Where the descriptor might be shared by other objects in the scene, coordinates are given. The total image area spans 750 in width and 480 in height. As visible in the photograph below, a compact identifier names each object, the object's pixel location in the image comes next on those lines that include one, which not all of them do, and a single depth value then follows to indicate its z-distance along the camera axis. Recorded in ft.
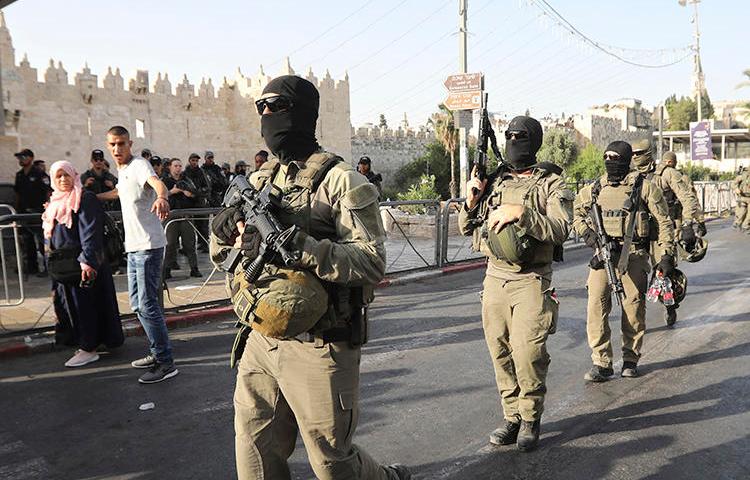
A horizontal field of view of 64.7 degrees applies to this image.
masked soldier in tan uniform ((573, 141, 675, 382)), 14.60
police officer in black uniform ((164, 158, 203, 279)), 27.89
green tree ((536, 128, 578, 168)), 124.98
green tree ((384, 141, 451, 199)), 120.98
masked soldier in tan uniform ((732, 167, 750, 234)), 40.12
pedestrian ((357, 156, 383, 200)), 30.40
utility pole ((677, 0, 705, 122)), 131.07
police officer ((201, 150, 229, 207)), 35.17
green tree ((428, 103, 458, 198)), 115.65
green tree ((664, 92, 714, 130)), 237.86
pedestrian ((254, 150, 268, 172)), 32.27
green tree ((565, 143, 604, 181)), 109.50
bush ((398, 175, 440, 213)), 54.29
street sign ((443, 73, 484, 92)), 40.88
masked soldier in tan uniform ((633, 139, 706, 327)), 19.65
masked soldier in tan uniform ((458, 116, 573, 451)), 10.46
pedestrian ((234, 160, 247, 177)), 36.98
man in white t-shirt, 14.44
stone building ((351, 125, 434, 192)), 131.03
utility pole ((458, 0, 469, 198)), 50.31
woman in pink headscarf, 15.76
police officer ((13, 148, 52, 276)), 30.78
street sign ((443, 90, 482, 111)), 40.83
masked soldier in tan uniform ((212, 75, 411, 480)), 6.59
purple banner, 75.15
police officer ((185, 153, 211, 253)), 33.55
